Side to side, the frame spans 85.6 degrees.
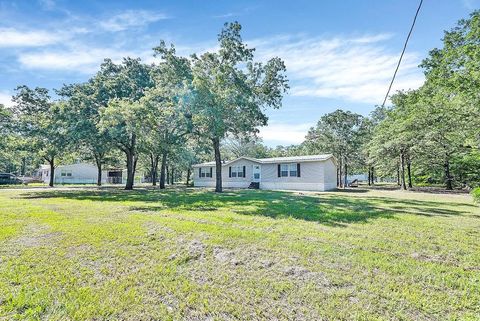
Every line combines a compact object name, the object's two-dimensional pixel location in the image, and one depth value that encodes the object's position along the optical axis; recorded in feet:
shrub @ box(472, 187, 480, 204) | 28.77
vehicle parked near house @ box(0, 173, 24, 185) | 104.61
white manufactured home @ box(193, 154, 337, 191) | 75.10
